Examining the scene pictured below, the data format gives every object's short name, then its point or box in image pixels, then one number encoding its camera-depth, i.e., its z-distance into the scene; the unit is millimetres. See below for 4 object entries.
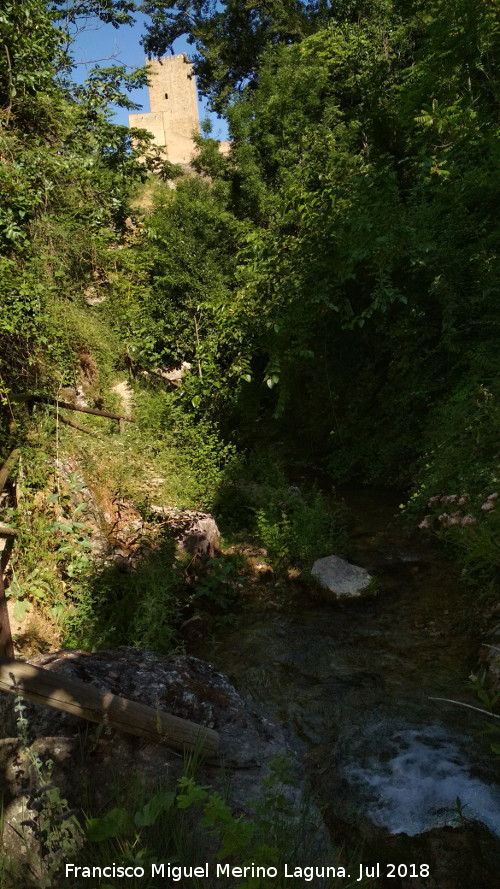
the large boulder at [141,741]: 2504
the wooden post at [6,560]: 3135
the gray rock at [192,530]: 6146
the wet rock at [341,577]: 5660
